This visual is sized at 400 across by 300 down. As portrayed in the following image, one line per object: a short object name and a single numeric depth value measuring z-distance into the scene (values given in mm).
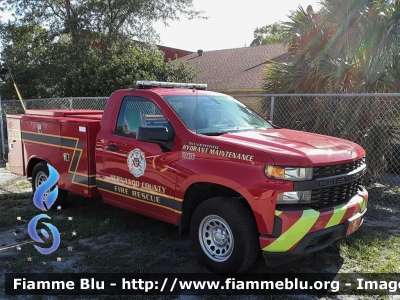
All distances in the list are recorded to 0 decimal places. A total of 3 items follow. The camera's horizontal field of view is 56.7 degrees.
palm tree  7117
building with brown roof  15086
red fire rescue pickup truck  3436
